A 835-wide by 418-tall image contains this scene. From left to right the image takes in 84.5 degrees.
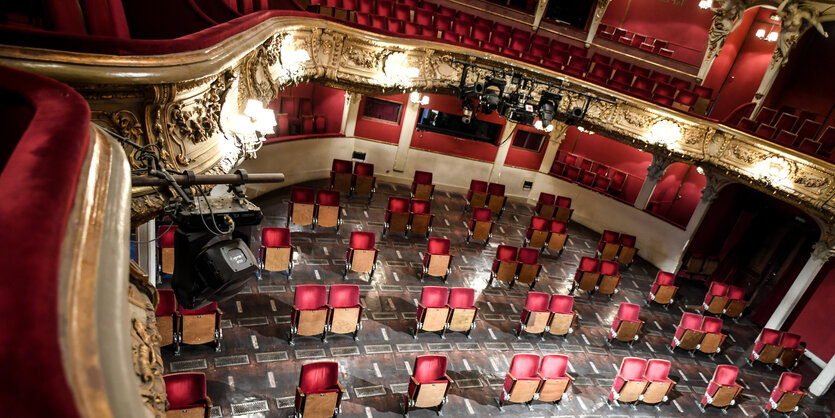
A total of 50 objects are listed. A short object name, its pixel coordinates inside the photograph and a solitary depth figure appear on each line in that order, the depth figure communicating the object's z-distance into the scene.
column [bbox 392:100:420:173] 10.62
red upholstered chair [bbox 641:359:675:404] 5.84
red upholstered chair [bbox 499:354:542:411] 5.29
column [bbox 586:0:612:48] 10.79
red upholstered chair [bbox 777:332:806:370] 7.68
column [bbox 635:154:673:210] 10.03
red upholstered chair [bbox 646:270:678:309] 8.38
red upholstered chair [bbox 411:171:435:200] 9.62
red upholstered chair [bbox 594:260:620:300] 8.03
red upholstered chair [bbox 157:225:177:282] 5.74
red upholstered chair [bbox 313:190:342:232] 7.59
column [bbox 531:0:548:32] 10.86
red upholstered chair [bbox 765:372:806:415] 6.52
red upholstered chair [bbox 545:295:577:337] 6.64
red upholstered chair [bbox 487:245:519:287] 7.59
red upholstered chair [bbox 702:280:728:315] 8.62
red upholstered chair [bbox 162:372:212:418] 3.76
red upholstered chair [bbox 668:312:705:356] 7.25
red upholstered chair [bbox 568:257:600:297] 7.96
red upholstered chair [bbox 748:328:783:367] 7.54
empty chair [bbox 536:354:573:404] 5.42
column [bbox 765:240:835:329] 7.82
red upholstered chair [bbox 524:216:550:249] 9.04
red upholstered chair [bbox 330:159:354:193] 9.12
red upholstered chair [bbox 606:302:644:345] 6.94
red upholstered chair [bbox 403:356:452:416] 4.86
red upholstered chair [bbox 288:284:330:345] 5.35
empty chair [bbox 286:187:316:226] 7.48
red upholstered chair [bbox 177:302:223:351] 4.79
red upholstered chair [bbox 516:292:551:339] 6.57
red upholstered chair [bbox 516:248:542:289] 7.67
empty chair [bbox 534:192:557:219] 10.38
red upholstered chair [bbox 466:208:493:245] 8.71
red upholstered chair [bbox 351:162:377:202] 9.14
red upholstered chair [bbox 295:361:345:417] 4.34
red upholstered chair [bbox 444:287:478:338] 6.17
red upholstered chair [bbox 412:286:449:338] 6.02
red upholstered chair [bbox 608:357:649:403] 5.72
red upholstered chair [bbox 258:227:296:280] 6.25
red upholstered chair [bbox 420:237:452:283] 7.18
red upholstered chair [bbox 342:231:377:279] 6.70
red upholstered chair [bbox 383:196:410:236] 8.08
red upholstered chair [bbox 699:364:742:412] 6.16
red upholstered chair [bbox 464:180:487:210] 10.08
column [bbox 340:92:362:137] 9.95
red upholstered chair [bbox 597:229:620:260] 9.31
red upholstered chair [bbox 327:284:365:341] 5.52
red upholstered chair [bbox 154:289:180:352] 4.71
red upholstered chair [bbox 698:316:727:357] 7.34
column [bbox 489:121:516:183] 11.16
